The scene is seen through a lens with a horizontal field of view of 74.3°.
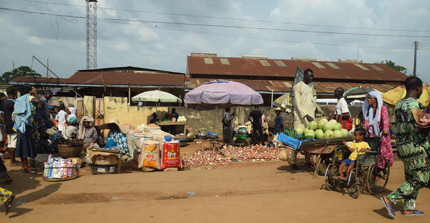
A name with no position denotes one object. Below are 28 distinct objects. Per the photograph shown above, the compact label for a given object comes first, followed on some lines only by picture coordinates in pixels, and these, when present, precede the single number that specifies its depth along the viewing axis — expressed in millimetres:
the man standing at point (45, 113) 8672
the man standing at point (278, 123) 11578
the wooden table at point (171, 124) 13535
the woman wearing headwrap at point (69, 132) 9398
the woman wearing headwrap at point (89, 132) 8617
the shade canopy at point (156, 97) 14672
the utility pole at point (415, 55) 29875
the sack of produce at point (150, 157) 7492
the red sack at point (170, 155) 7582
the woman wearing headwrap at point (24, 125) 6691
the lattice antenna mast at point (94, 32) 31278
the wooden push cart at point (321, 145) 6031
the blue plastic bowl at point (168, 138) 7613
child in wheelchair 5301
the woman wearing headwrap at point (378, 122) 5672
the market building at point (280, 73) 23305
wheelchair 5168
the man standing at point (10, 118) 7562
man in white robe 7094
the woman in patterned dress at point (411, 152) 3961
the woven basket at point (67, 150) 8141
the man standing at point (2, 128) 8072
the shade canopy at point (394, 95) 9055
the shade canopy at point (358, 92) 14195
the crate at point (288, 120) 13694
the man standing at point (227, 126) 11547
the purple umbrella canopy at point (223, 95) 9711
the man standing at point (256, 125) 11750
